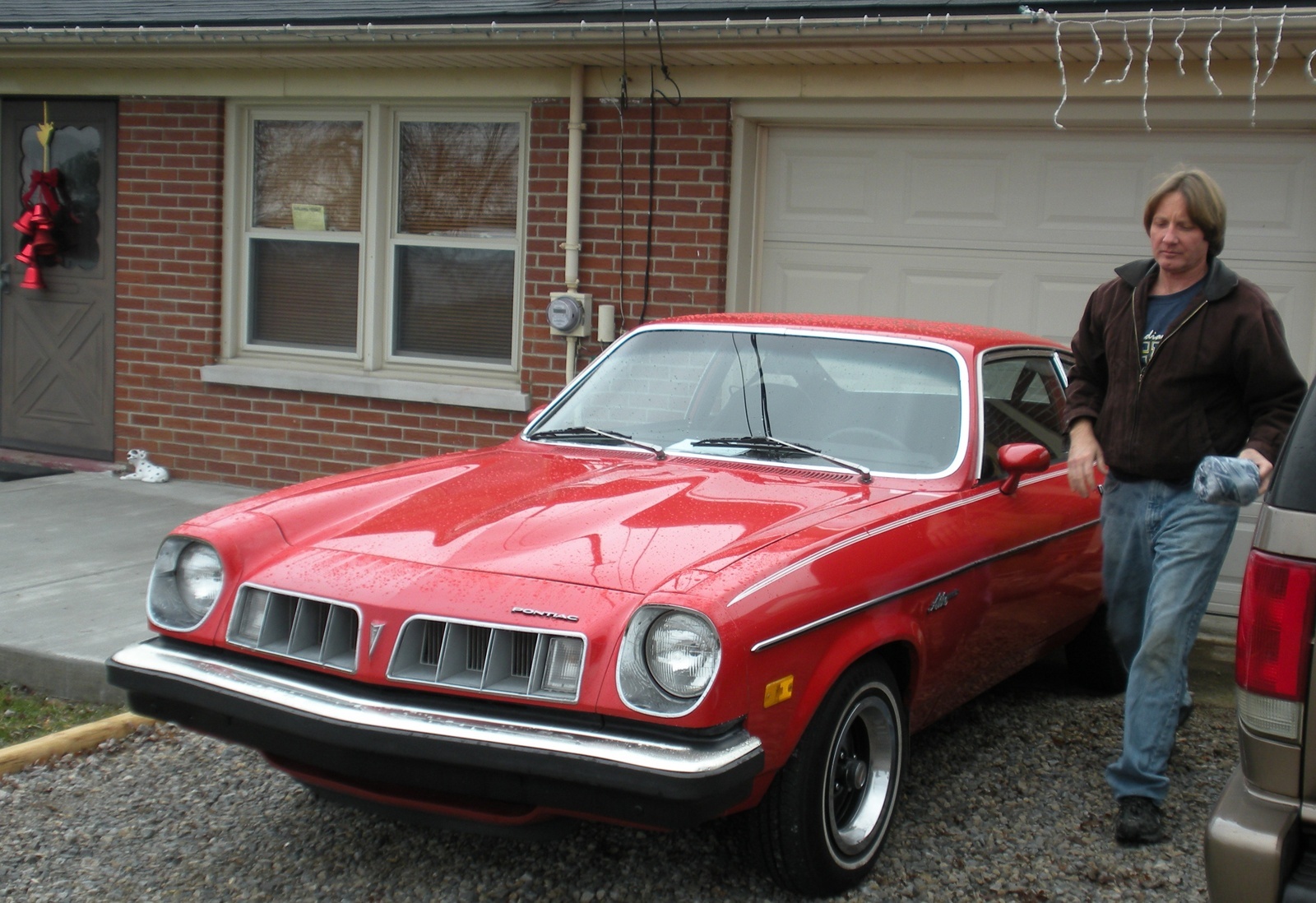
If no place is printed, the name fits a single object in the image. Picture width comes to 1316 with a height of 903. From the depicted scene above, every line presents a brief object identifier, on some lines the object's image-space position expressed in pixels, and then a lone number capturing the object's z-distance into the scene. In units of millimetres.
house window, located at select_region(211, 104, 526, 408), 8188
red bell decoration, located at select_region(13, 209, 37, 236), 8945
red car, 2885
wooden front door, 9008
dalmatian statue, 8836
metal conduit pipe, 7516
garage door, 6445
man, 3697
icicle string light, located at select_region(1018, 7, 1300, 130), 5564
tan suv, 2318
